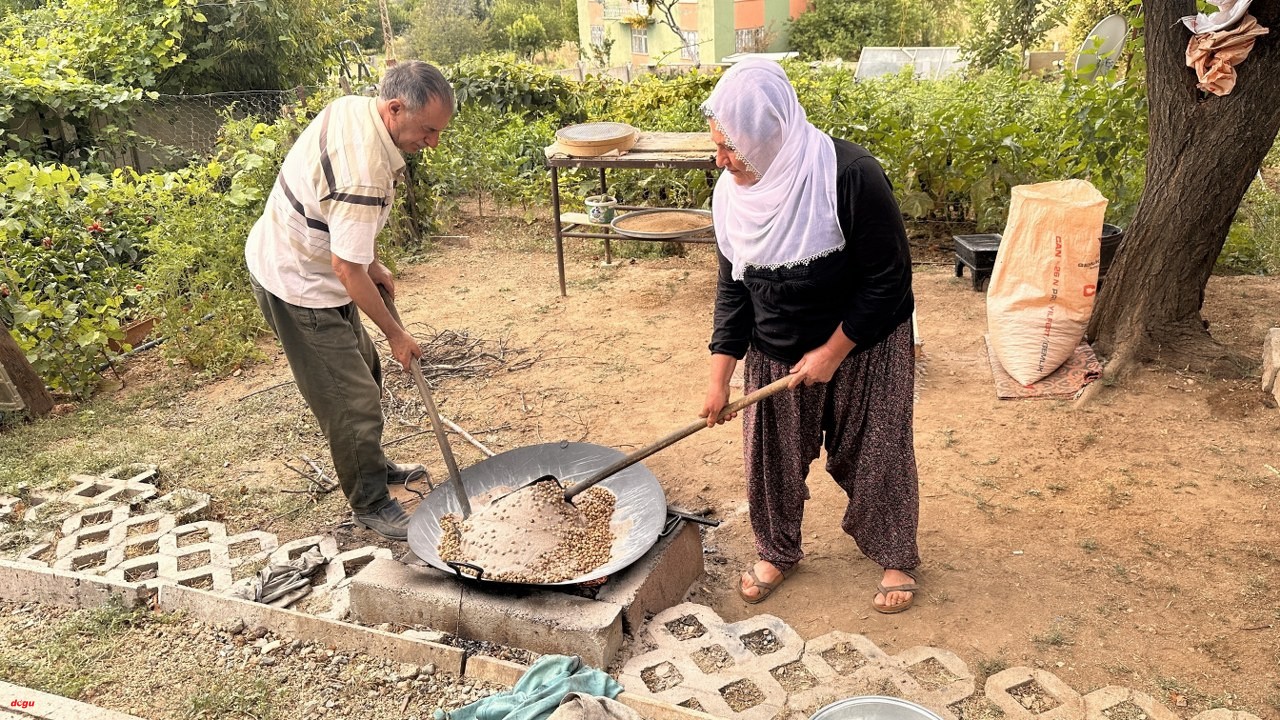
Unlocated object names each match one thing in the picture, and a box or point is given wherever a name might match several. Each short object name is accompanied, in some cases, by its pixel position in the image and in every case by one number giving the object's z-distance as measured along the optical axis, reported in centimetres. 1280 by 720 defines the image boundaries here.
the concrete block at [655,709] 214
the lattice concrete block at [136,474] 385
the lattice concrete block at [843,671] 233
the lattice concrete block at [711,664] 234
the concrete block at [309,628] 250
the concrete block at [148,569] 314
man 269
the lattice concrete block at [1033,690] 220
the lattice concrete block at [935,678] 228
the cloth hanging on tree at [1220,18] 342
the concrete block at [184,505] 355
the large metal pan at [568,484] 267
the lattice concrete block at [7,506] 362
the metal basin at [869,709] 199
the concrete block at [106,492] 368
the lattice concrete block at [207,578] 307
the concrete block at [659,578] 255
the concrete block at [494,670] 239
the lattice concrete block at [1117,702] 217
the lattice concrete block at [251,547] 322
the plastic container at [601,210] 585
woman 216
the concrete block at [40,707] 230
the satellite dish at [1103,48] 514
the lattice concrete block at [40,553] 328
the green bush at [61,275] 466
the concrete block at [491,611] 243
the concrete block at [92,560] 322
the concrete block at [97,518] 349
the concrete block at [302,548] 318
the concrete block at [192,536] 332
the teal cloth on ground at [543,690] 210
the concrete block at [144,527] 341
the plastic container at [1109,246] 468
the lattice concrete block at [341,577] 287
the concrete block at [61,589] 288
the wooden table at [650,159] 518
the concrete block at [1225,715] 212
